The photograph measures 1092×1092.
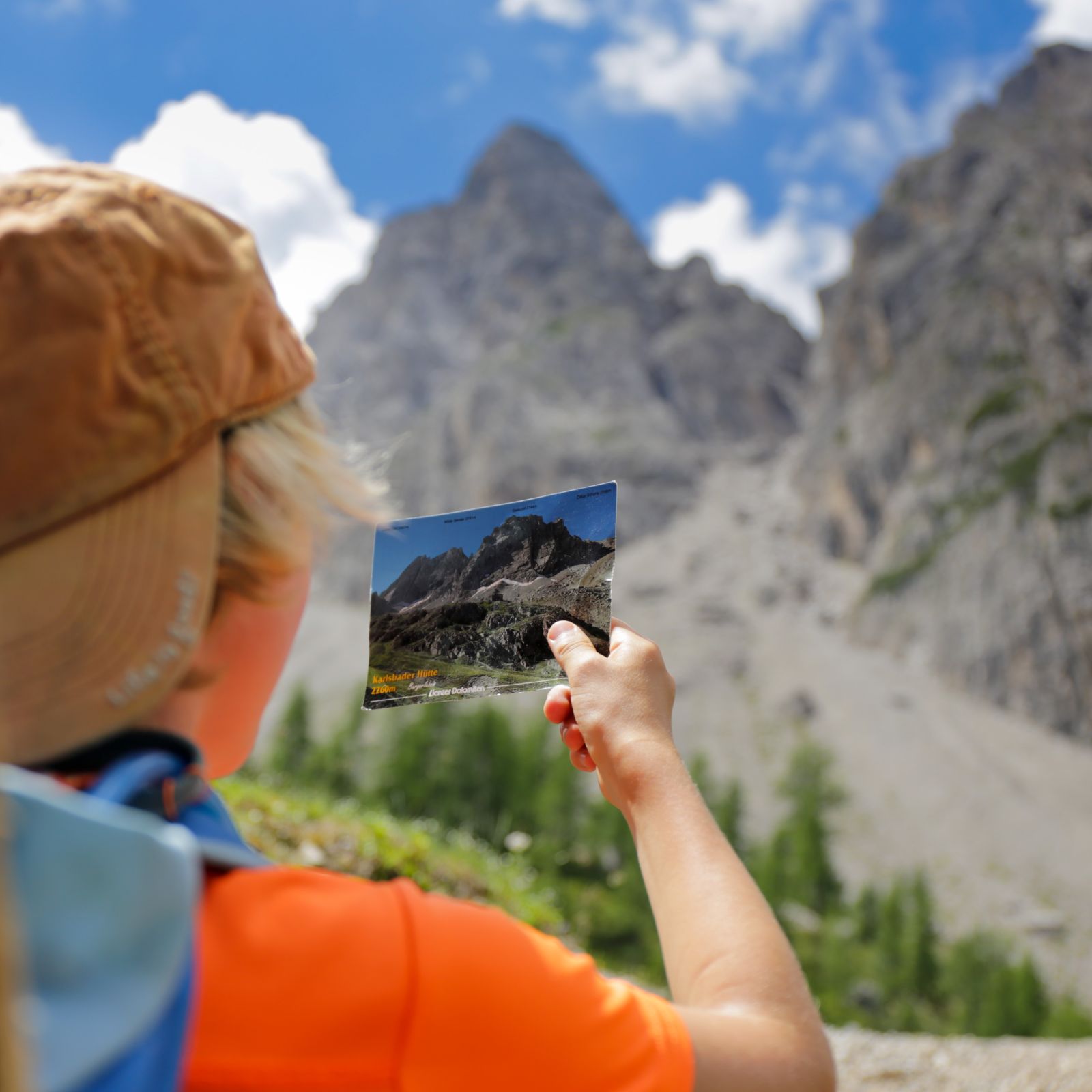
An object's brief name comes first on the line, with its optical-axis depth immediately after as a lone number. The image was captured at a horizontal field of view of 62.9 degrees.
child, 1.05
